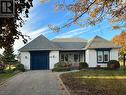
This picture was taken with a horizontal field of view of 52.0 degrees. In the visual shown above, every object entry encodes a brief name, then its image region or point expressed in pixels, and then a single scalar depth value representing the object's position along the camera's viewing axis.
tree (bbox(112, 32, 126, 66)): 21.00
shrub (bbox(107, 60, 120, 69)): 18.17
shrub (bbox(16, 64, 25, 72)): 17.85
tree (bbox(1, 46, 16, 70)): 20.41
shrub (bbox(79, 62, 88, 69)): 18.88
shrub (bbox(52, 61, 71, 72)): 17.03
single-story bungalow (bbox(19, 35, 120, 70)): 19.49
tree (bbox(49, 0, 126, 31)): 6.20
